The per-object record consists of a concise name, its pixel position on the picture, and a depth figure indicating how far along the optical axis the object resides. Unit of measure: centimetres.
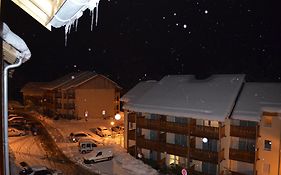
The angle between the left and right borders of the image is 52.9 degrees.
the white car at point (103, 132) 3633
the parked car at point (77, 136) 3338
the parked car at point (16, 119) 4247
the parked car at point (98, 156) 2601
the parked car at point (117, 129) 3750
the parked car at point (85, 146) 2897
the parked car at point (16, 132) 3566
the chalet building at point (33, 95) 6034
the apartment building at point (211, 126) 2181
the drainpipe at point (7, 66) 242
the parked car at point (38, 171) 2152
